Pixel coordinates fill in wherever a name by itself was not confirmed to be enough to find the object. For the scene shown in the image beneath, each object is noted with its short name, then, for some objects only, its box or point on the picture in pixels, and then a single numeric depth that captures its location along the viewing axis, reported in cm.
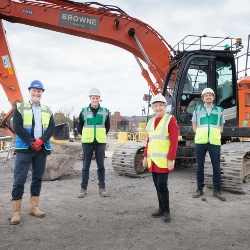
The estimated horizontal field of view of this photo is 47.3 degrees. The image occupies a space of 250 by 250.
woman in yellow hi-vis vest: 383
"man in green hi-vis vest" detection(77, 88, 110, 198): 525
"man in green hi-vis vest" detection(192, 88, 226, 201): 501
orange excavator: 641
